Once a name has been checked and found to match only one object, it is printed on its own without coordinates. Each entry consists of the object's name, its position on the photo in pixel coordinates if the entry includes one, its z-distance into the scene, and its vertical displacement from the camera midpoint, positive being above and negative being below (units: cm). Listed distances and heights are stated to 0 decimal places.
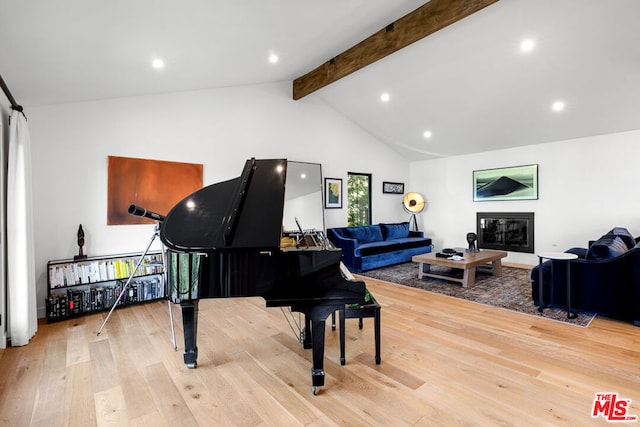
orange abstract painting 398 +39
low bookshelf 336 -90
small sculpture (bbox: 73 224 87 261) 363 -36
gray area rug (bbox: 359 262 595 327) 349 -123
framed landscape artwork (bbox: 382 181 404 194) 769 +57
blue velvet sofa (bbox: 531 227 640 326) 310 -85
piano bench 238 -86
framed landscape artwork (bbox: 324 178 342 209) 645 +37
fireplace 623 -52
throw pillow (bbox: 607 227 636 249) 402 -44
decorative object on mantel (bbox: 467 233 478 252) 523 -59
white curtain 269 -24
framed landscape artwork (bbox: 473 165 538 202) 618 +53
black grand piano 201 -42
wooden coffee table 454 -87
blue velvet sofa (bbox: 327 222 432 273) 573 -74
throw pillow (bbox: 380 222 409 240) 704 -54
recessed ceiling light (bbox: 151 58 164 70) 322 +166
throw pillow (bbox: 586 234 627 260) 322 -50
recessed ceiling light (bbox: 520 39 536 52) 394 +220
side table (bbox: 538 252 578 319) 319 -73
